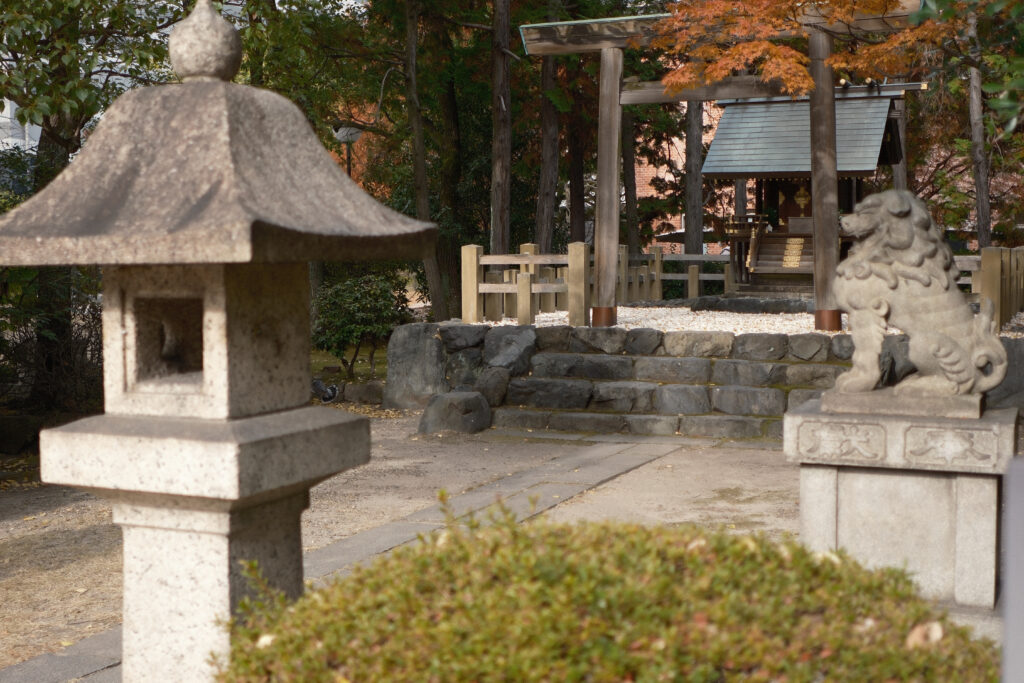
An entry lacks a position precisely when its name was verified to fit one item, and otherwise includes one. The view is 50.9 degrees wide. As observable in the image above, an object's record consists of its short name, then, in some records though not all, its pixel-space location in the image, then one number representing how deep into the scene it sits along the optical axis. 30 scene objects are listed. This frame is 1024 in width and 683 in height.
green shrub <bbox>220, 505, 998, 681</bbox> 2.21
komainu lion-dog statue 5.10
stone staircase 10.31
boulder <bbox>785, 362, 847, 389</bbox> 10.30
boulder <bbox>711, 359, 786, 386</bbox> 10.49
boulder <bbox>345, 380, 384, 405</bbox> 13.13
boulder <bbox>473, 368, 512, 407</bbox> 11.05
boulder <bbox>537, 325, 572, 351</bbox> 11.54
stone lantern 3.05
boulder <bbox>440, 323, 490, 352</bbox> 11.91
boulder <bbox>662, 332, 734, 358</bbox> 10.81
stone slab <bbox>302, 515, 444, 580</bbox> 5.78
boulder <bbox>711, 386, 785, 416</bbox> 10.26
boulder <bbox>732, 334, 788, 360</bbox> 10.62
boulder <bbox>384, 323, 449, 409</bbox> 12.15
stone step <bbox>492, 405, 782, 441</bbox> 10.15
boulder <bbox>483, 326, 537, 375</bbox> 11.27
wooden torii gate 11.92
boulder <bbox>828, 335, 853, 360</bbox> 10.43
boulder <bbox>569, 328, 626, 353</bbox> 11.28
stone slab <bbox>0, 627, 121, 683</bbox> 4.26
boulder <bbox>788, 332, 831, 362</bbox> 10.50
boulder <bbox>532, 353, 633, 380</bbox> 11.04
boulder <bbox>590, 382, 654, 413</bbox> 10.71
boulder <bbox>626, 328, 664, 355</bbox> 11.12
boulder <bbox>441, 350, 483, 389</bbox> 11.89
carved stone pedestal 4.80
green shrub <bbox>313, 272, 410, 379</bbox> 14.45
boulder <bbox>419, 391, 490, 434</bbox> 10.57
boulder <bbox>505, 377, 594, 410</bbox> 10.90
